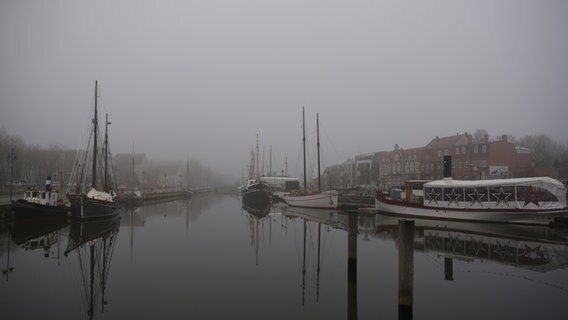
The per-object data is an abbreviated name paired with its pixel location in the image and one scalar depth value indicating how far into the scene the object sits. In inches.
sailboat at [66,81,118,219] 1356.2
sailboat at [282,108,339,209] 1946.4
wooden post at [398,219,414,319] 408.2
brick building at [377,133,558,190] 2561.5
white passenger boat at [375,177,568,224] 1199.6
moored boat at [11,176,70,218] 1256.2
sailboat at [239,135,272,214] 2533.7
